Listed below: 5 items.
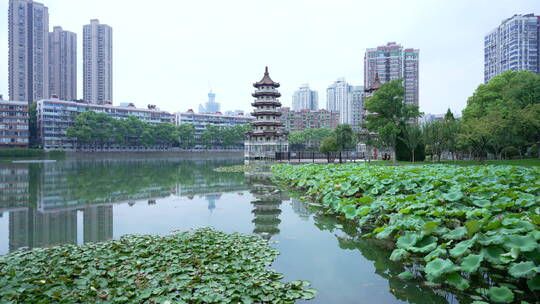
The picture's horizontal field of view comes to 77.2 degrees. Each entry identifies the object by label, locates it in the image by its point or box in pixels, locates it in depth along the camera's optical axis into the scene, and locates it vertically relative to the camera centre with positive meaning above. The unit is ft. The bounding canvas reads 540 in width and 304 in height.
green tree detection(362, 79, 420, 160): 94.38 +12.13
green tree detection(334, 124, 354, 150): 107.19 +4.98
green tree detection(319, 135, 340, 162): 105.60 +1.67
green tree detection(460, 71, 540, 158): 70.49 +8.75
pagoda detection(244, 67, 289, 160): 140.67 +11.16
